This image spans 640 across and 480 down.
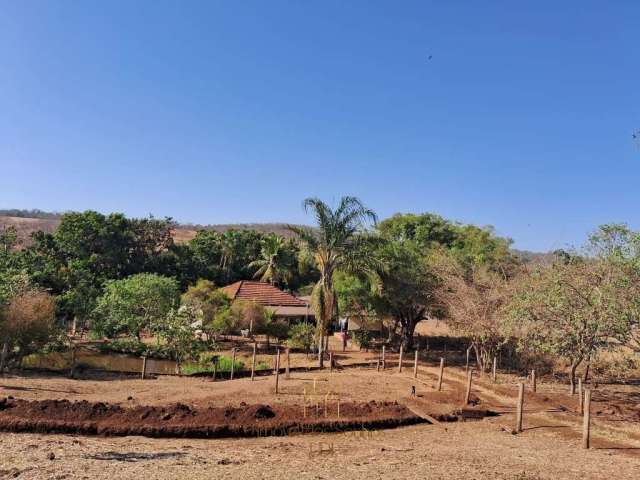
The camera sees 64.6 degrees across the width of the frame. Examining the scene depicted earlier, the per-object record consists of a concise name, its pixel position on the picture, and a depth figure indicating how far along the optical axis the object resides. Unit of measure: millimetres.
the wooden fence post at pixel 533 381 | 18703
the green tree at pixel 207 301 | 29181
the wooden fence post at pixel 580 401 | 15691
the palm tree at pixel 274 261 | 43906
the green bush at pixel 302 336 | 28375
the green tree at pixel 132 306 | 26984
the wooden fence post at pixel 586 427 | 11836
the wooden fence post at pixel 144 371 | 19144
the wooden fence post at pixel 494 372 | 21508
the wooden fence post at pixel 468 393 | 16170
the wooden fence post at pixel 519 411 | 13367
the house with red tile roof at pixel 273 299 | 35344
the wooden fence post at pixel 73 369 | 19059
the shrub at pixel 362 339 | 30828
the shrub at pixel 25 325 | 18469
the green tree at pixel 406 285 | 28094
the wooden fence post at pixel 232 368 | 20628
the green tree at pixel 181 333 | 21844
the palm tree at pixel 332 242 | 24547
